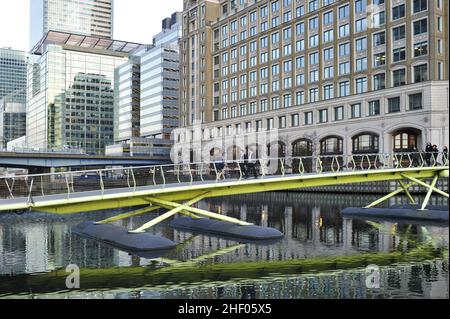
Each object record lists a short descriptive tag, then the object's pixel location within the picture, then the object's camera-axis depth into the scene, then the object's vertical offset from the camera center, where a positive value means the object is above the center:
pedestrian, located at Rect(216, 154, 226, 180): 30.31 -0.27
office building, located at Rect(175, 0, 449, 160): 70.94 +16.50
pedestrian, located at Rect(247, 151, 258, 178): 30.57 -0.15
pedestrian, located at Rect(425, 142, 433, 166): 38.79 +0.58
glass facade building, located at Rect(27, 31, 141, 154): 192.38 +51.64
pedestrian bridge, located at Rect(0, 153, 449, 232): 25.12 -1.28
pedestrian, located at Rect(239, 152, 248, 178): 30.80 -0.14
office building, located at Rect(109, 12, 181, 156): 167.50 +27.00
